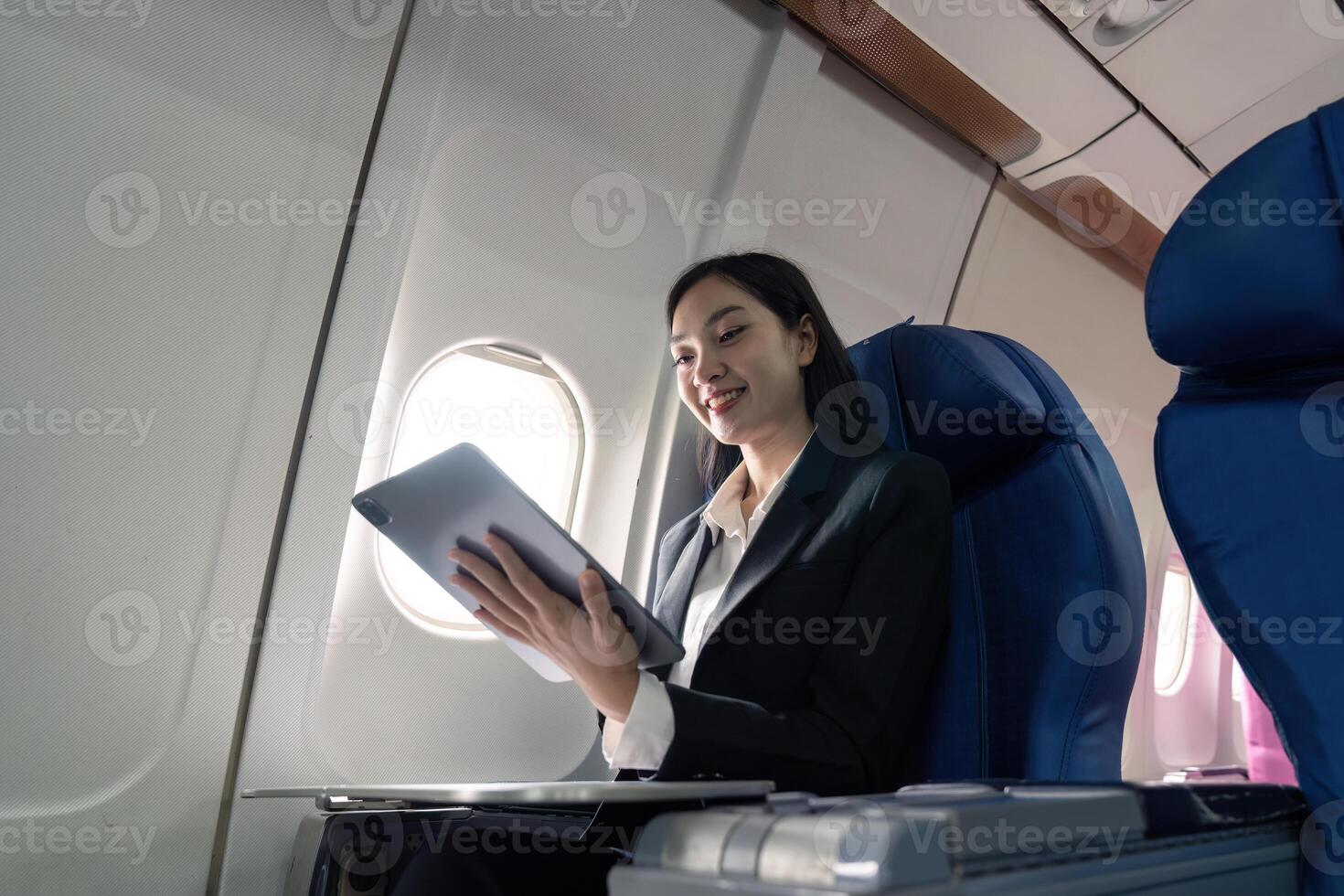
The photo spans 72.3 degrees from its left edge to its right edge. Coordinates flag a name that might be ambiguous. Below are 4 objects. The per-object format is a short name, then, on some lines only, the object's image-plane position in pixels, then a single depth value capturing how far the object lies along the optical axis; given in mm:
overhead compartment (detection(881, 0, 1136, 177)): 2682
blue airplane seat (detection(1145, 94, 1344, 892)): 1131
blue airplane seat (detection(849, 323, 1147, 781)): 1407
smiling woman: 1265
